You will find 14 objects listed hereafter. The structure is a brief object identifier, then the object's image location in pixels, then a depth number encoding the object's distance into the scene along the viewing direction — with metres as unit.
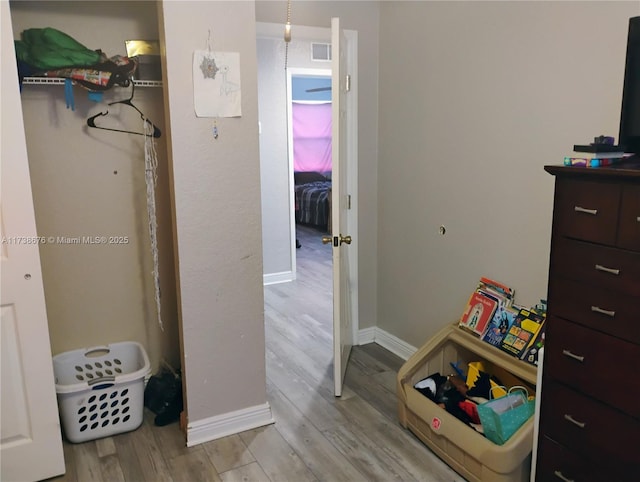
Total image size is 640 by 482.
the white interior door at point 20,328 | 1.96
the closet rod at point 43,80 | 2.29
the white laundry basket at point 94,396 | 2.39
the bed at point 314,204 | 7.14
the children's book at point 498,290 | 2.51
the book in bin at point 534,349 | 2.29
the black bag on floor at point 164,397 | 2.61
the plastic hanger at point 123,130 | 2.48
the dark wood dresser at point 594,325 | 1.54
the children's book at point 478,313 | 2.55
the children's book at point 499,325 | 2.46
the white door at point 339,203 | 2.55
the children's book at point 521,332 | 2.33
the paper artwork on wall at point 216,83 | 2.20
